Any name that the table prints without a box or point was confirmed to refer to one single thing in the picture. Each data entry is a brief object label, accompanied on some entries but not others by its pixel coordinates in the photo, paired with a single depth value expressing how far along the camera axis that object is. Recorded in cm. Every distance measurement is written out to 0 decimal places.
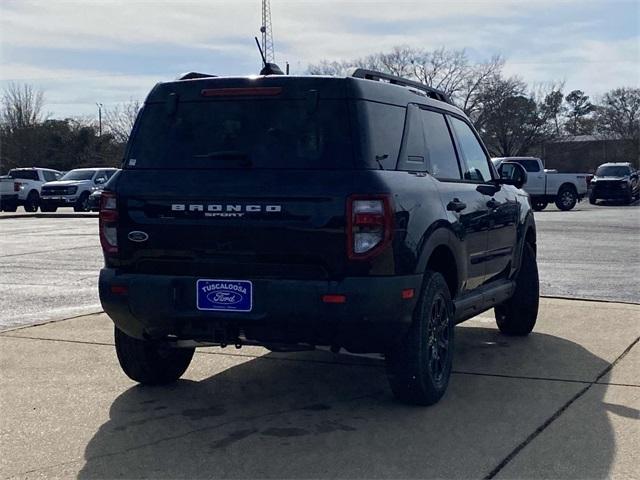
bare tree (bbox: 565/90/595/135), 9006
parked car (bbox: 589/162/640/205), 3903
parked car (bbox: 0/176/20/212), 3419
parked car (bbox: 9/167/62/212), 3441
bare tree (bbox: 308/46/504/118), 6144
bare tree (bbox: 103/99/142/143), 7444
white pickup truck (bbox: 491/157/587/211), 3262
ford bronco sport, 493
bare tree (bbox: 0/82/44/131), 6359
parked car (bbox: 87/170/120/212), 2824
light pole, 6771
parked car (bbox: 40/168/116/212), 3231
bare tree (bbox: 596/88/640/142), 8162
